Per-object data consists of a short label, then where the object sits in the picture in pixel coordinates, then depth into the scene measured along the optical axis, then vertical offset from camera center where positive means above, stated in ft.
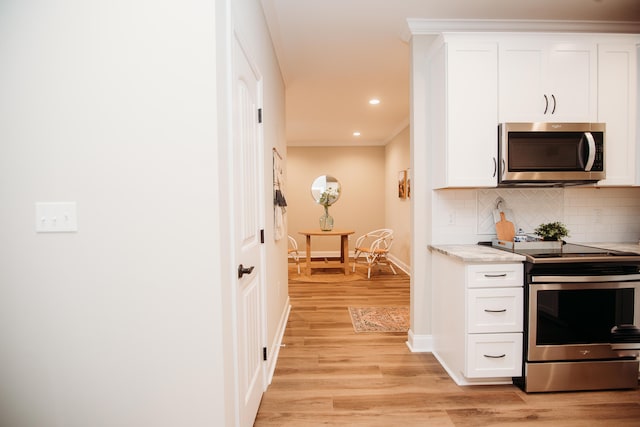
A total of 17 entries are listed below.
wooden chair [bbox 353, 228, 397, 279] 18.72 -3.05
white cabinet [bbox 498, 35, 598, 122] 7.87 +2.94
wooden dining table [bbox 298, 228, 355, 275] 18.51 -3.05
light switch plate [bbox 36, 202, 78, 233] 4.38 -0.15
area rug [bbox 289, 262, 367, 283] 17.95 -4.33
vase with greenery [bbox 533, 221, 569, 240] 8.33 -0.81
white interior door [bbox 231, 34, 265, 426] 5.14 -0.50
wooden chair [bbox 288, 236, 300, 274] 19.51 -2.93
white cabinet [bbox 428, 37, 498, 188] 7.83 +2.20
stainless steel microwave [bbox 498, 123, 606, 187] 7.72 +1.16
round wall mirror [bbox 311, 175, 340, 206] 24.95 +1.25
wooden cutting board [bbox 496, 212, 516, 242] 8.80 -0.81
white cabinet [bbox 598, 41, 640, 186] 7.98 +2.32
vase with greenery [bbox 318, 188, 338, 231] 19.71 -1.18
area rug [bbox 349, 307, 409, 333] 10.87 -4.26
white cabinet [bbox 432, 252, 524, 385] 7.18 -2.66
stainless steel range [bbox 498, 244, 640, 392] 7.06 -2.70
